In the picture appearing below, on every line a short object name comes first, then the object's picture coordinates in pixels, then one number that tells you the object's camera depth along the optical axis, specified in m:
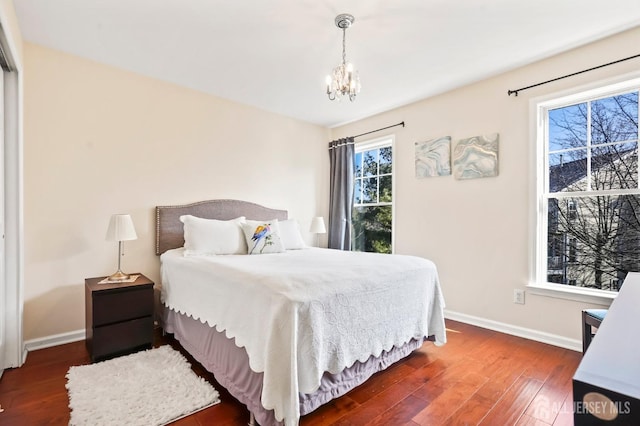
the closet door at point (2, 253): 2.05
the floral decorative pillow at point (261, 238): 3.07
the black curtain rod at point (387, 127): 3.83
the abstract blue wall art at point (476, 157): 3.03
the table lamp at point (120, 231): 2.55
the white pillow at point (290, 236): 3.52
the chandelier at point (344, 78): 2.12
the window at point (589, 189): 2.43
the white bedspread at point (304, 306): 1.47
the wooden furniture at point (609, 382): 0.39
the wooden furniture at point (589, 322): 1.89
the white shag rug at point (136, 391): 1.62
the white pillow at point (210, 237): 2.88
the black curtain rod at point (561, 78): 2.34
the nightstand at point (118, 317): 2.26
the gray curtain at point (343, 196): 4.39
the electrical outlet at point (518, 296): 2.83
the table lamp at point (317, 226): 4.23
